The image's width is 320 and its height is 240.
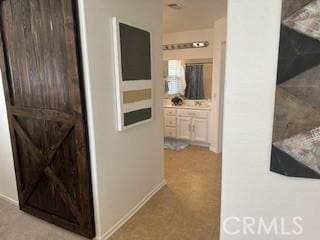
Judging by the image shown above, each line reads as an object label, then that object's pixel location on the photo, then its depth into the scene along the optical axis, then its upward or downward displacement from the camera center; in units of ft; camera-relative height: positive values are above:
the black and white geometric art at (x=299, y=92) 3.30 -0.25
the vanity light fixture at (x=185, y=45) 16.00 +2.19
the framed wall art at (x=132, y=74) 6.84 +0.12
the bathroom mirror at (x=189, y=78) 16.57 -0.08
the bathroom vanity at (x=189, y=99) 15.80 -1.63
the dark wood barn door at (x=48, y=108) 6.19 -0.81
